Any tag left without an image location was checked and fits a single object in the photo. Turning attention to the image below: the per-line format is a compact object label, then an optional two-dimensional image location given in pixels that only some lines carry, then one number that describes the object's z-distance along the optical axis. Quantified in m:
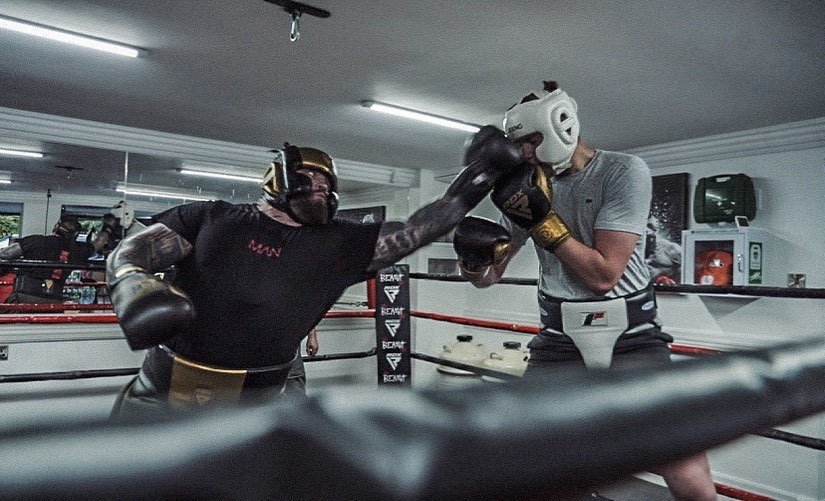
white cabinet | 4.69
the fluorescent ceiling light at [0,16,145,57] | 3.18
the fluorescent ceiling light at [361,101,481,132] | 4.62
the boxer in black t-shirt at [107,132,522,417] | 1.54
